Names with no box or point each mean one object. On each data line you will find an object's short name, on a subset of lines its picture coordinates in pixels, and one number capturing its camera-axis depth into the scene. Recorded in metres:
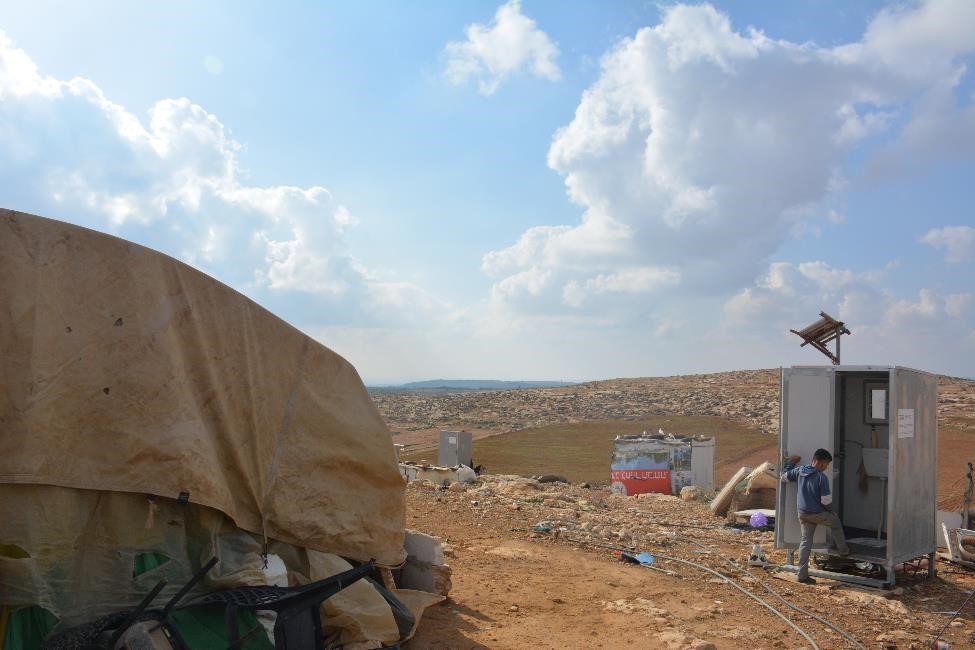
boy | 9.09
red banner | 18.84
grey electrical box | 21.58
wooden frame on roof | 10.64
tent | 4.26
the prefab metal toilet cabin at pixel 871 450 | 9.09
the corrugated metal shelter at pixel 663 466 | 18.83
